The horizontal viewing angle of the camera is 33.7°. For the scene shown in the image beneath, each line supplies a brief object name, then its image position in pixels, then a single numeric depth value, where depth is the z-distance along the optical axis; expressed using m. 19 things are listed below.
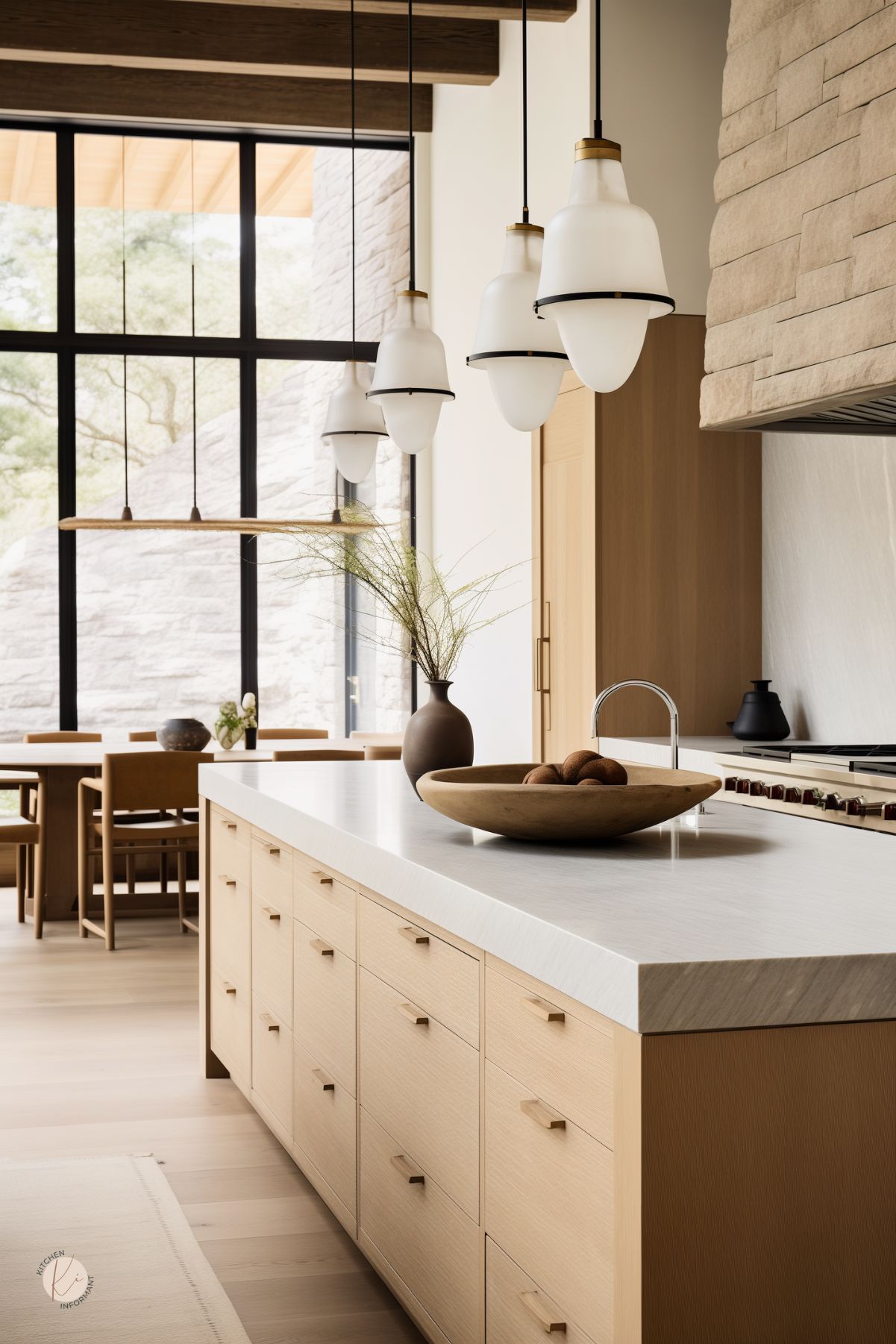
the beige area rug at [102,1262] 2.48
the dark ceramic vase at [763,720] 4.74
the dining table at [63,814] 6.41
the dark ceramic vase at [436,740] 3.28
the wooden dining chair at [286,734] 7.20
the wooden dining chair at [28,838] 6.05
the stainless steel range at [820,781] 3.51
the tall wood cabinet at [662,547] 5.14
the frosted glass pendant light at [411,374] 3.43
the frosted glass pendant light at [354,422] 4.50
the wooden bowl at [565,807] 2.26
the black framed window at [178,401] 7.63
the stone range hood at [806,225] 3.14
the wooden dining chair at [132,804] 5.82
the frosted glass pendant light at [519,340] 2.88
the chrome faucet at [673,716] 2.77
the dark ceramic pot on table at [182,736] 6.45
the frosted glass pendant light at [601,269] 2.24
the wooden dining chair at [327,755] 6.25
